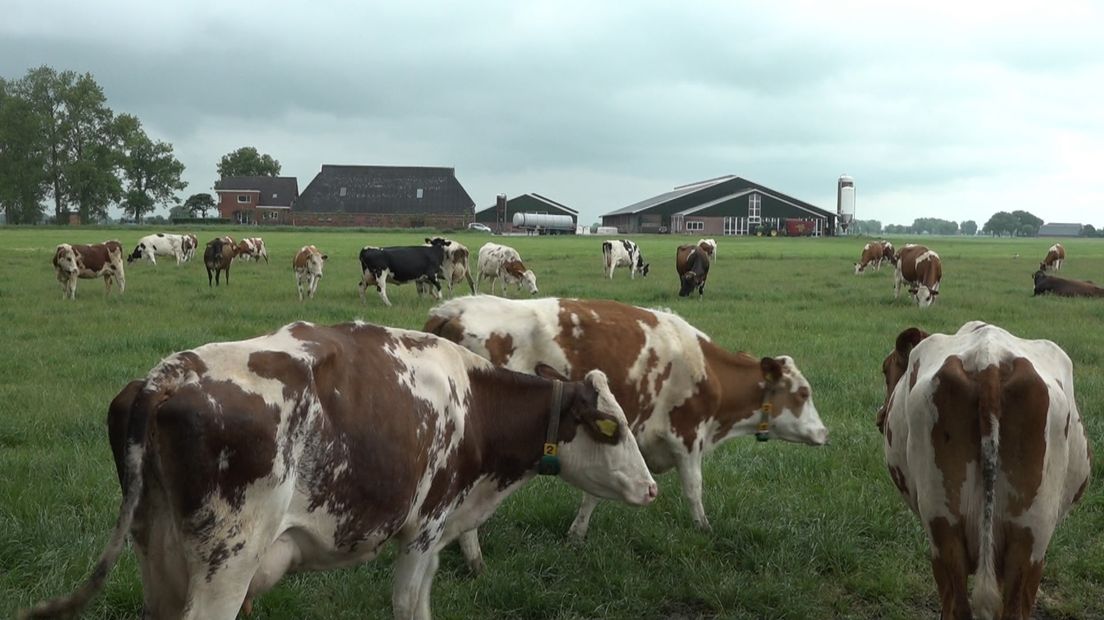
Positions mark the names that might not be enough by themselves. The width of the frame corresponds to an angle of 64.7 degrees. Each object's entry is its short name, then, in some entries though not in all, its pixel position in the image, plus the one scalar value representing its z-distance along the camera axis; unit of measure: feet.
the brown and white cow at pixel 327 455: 10.52
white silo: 324.80
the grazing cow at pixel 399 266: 65.72
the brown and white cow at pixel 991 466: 12.65
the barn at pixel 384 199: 299.58
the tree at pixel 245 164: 377.09
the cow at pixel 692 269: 71.66
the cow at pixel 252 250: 119.34
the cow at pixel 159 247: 111.34
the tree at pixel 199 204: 344.69
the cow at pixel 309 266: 68.36
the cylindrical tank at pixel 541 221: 303.48
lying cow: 74.64
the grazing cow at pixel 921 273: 63.52
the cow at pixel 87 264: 65.16
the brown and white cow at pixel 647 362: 20.92
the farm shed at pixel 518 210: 317.03
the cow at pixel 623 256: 95.09
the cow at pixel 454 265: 73.87
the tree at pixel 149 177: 303.56
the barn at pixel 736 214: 292.20
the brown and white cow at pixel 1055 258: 112.16
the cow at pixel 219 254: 80.28
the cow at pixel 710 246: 115.08
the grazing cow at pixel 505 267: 80.12
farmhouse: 325.21
